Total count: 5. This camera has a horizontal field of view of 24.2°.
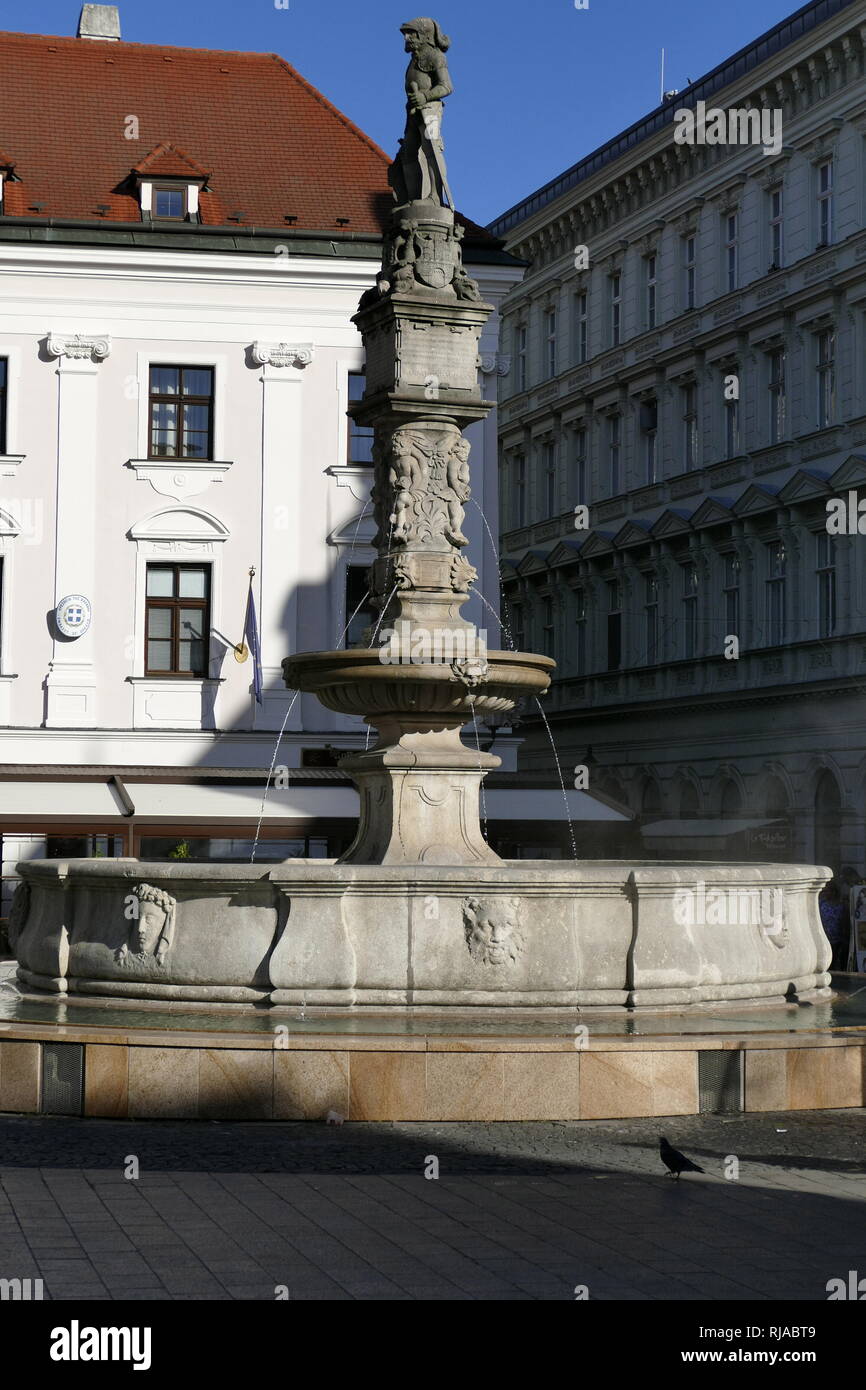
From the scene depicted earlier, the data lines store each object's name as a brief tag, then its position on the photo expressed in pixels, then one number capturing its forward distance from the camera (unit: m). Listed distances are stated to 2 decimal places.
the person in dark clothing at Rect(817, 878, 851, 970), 25.32
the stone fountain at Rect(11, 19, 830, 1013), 12.25
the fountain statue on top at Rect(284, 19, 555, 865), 14.36
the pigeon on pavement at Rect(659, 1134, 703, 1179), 8.76
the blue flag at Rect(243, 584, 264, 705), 31.62
